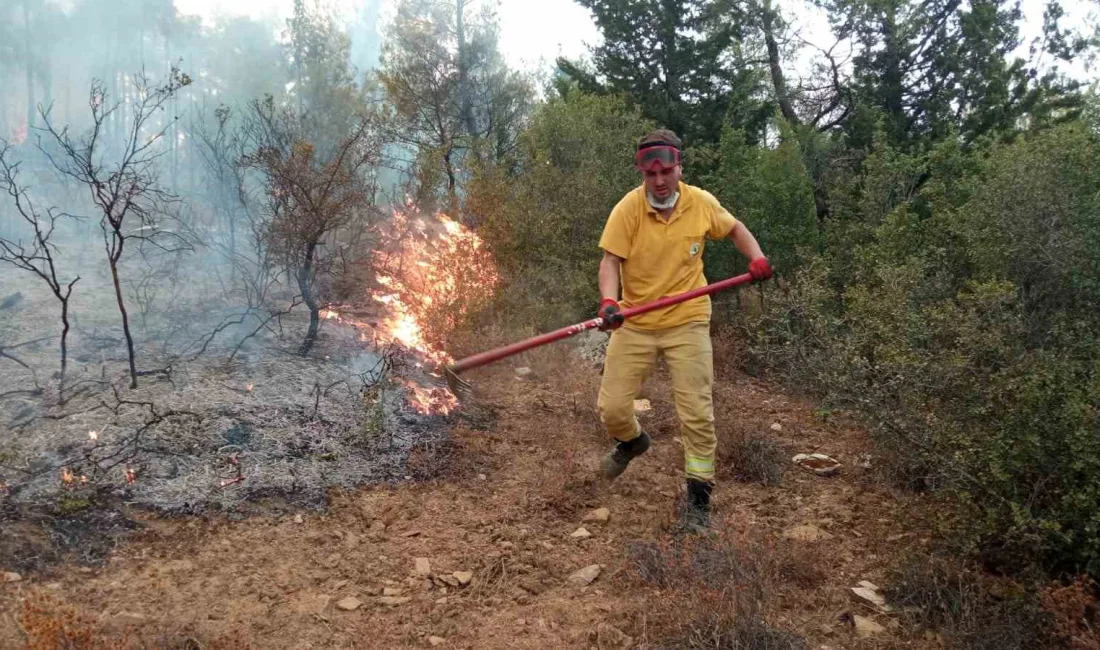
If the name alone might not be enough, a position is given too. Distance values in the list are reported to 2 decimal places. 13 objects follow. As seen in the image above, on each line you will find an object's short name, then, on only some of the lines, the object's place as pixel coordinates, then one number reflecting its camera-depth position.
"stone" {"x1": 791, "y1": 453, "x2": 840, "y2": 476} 4.55
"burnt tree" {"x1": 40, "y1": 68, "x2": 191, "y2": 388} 4.58
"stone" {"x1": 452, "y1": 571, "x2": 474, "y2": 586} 3.25
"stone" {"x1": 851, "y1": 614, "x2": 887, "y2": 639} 2.74
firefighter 3.64
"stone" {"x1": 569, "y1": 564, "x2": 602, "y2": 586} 3.22
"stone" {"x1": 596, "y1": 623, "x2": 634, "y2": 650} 2.69
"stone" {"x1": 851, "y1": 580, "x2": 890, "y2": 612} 2.91
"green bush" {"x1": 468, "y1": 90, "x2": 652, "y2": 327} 8.17
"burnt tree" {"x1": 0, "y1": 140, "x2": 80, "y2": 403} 4.56
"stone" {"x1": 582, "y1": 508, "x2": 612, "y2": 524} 3.88
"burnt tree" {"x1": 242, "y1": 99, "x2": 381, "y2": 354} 6.00
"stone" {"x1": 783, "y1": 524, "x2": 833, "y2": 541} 3.58
